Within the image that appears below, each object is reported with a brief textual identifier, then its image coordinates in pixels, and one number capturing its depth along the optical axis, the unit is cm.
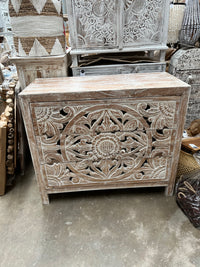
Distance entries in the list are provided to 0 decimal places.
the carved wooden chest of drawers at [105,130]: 111
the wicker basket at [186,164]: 141
